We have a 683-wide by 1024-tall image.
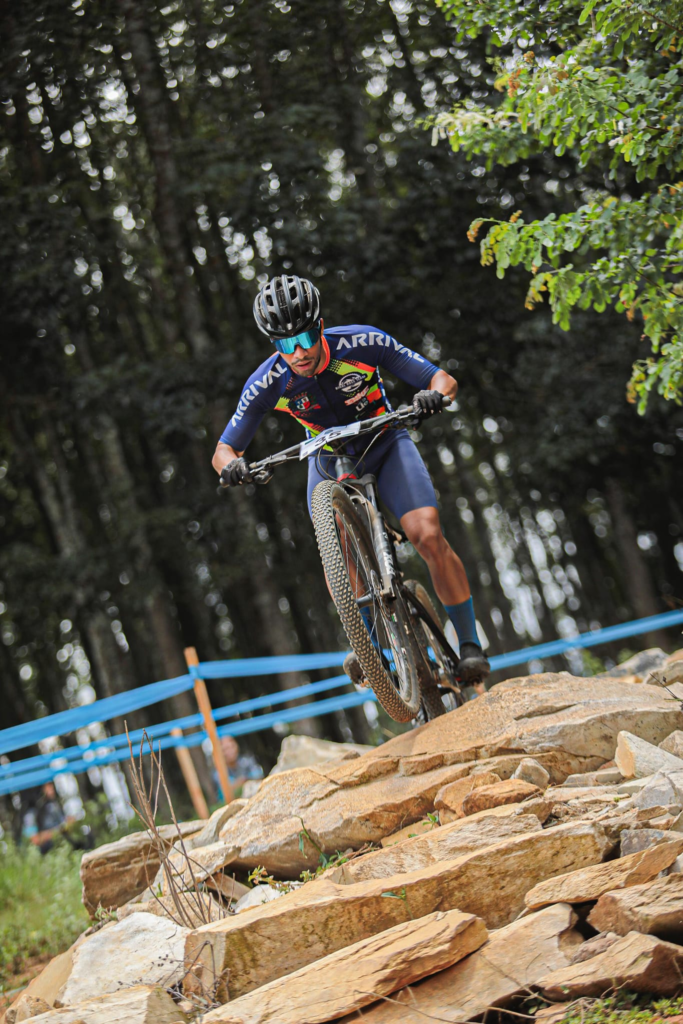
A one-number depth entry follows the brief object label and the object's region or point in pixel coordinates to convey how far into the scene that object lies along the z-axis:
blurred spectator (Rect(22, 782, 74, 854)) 12.01
